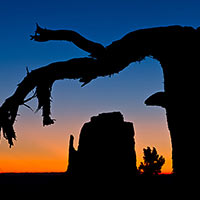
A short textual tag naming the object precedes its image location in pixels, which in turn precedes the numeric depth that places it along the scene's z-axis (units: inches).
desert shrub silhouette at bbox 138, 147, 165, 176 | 1034.6
